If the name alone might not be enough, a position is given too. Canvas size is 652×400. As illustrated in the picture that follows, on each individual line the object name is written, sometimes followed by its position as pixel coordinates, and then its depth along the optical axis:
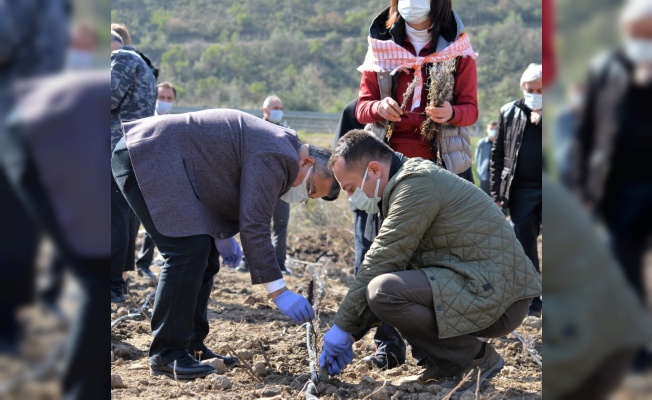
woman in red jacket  4.61
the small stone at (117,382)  3.84
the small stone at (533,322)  6.11
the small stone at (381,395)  3.65
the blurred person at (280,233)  8.62
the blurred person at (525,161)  6.38
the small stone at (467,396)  3.67
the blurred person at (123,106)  6.02
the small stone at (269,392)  3.80
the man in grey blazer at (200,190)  3.95
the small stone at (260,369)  4.21
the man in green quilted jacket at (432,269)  3.79
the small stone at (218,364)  4.27
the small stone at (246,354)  4.56
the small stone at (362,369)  4.31
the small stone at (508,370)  4.58
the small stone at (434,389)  3.86
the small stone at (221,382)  3.84
